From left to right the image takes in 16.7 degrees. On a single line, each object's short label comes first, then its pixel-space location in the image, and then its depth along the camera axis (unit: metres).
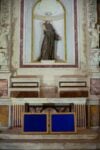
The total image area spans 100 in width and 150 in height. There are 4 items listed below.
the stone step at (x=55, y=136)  7.64
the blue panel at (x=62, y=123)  7.93
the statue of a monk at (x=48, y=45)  9.82
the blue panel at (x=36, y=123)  7.96
